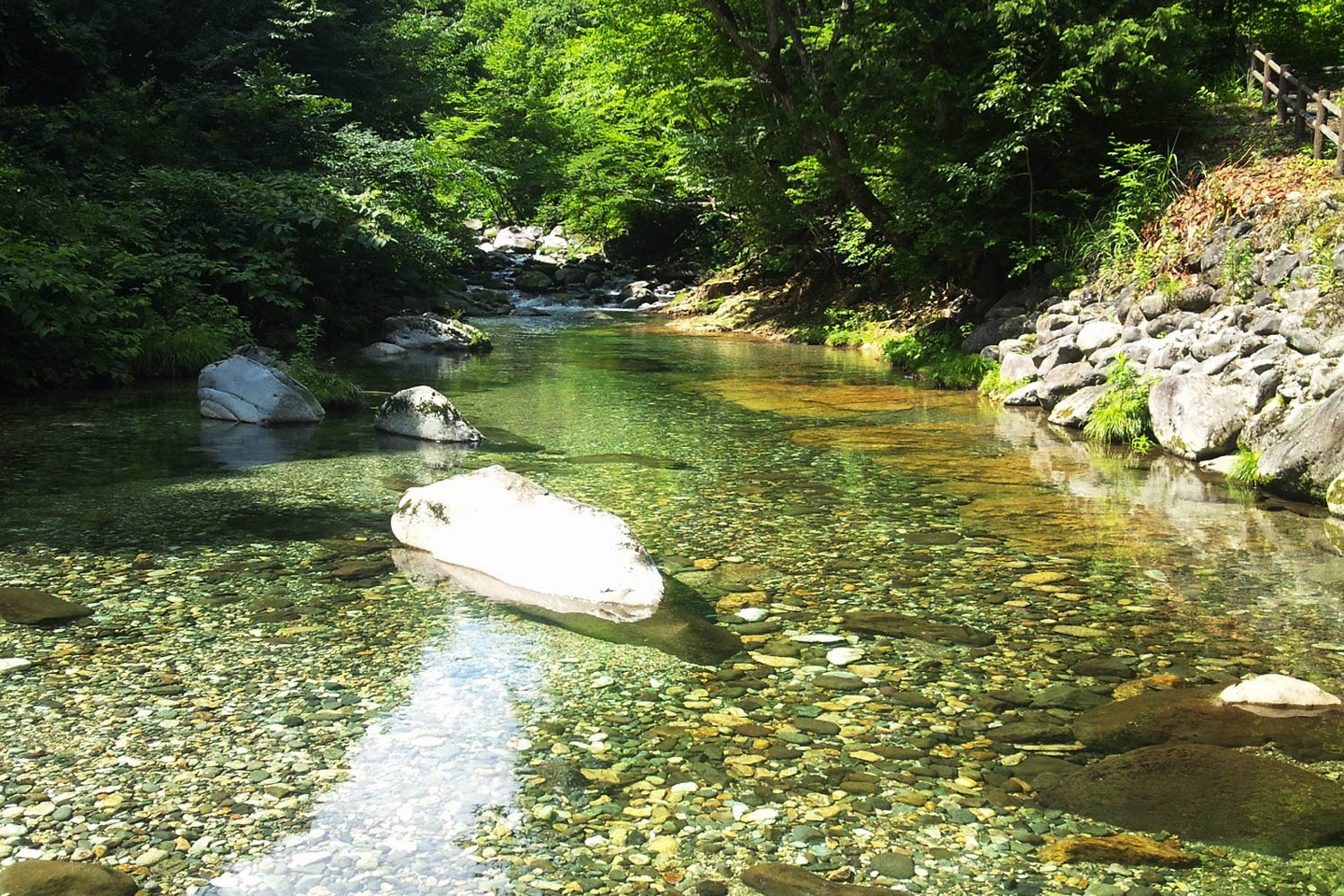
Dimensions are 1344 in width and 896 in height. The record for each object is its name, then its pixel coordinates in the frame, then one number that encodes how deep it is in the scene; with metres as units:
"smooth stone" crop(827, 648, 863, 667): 4.56
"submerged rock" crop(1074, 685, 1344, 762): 3.78
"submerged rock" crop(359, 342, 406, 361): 17.30
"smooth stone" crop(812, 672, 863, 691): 4.31
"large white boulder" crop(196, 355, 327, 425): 10.48
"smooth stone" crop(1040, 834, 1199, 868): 3.08
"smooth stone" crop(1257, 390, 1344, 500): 7.21
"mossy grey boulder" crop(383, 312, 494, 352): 18.45
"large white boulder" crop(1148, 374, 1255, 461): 8.65
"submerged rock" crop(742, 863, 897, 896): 2.92
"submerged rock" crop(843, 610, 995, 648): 4.83
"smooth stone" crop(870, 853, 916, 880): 3.01
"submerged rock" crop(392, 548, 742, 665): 4.74
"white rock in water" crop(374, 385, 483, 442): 9.64
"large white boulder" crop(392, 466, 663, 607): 5.25
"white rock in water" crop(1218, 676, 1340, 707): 4.05
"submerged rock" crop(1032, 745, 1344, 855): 3.21
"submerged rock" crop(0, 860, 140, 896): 2.80
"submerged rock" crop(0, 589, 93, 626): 4.82
